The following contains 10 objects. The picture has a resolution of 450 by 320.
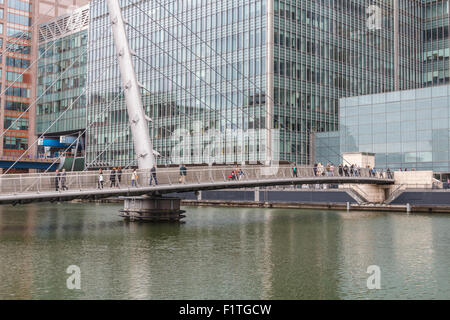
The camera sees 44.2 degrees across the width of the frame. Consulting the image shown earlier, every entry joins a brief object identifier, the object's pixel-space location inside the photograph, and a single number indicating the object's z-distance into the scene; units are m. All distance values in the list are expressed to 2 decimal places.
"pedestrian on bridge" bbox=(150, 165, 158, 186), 34.02
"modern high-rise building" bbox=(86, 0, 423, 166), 75.19
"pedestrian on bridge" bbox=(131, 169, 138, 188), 33.81
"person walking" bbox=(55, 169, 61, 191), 30.40
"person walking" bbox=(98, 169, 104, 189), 32.28
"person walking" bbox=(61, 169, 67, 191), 30.80
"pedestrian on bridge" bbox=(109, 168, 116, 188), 33.10
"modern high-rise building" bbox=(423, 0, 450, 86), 94.31
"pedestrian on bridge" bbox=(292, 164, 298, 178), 43.53
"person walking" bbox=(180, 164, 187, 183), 35.89
